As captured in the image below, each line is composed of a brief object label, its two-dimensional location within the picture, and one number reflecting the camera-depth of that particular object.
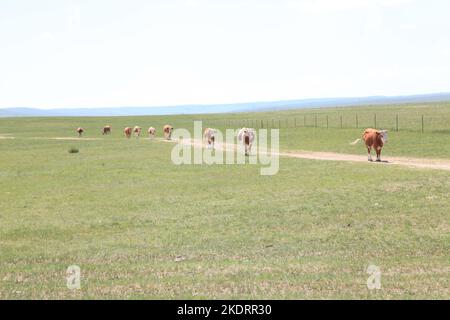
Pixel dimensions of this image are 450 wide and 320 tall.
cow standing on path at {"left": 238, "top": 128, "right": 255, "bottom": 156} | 37.91
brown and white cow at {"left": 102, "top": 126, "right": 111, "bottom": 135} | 79.37
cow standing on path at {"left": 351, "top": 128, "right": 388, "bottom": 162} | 30.25
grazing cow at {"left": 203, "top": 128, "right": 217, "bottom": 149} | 45.16
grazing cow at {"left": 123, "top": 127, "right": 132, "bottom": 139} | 68.50
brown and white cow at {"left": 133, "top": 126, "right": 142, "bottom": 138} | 70.09
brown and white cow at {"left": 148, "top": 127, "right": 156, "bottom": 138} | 67.88
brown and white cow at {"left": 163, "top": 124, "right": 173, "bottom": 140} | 62.19
